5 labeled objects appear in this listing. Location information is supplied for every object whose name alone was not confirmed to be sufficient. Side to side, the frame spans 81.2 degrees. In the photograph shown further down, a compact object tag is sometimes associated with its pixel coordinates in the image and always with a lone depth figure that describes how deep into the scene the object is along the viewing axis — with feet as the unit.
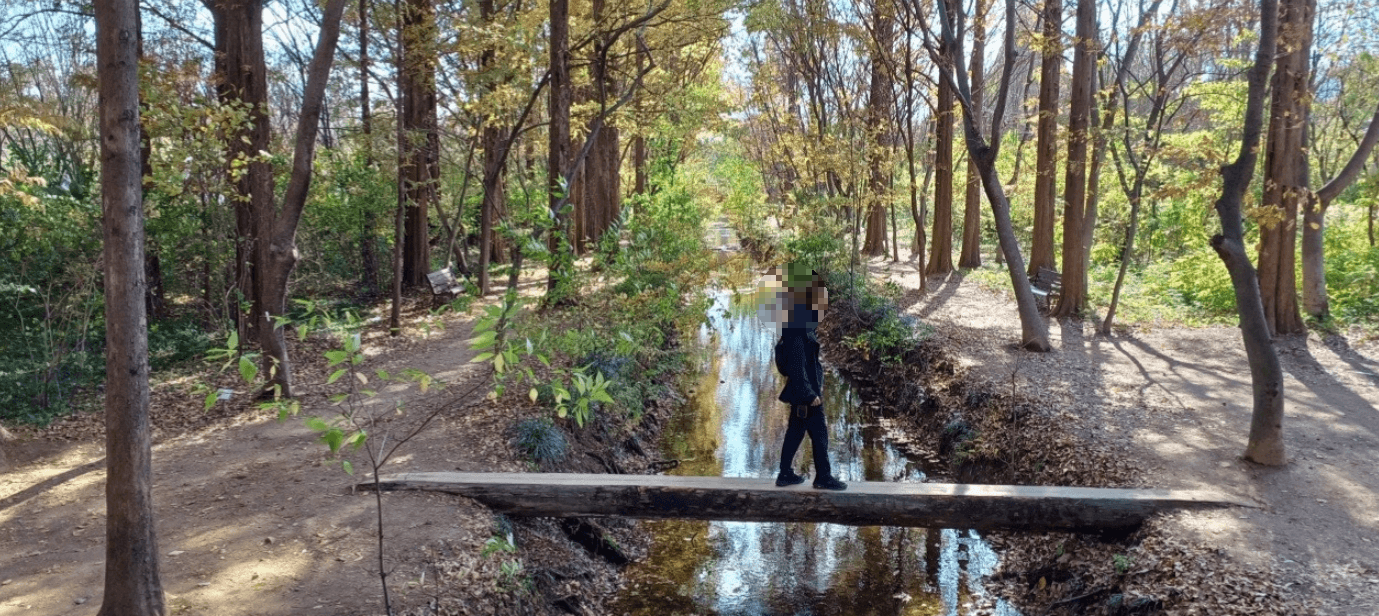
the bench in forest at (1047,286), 43.75
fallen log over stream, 18.13
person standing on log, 16.60
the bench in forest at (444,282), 45.92
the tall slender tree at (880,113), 51.21
